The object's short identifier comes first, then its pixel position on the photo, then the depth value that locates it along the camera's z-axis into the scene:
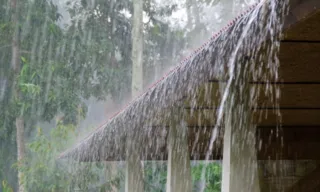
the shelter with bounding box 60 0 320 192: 3.53
